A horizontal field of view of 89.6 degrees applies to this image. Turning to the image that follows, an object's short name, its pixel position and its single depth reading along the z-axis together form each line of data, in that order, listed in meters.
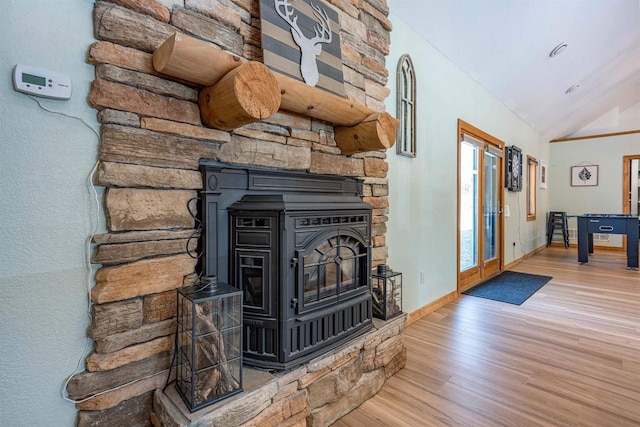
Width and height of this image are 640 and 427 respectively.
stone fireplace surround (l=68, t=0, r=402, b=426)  1.18
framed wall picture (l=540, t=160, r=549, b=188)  7.10
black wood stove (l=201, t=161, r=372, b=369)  1.47
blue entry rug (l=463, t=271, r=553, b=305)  3.68
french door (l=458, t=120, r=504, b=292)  3.93
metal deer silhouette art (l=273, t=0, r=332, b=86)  1.72
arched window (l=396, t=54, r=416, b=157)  2.70
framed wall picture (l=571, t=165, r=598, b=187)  7.16
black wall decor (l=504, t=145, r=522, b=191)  5.11
